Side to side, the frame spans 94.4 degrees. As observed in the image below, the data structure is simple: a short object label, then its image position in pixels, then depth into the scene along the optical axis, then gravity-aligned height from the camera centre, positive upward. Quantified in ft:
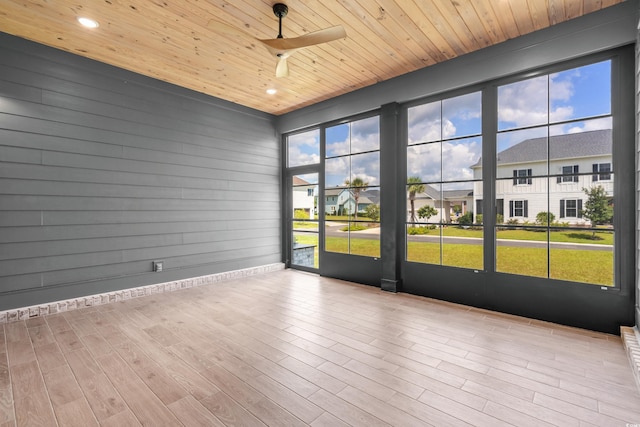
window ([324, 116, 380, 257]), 15.62 +1.29
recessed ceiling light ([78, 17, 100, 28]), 9.57 +6.29
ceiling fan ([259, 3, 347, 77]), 8.27 +5.03
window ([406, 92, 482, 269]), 12.17 +1.22
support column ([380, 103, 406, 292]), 14.28 +0.40
